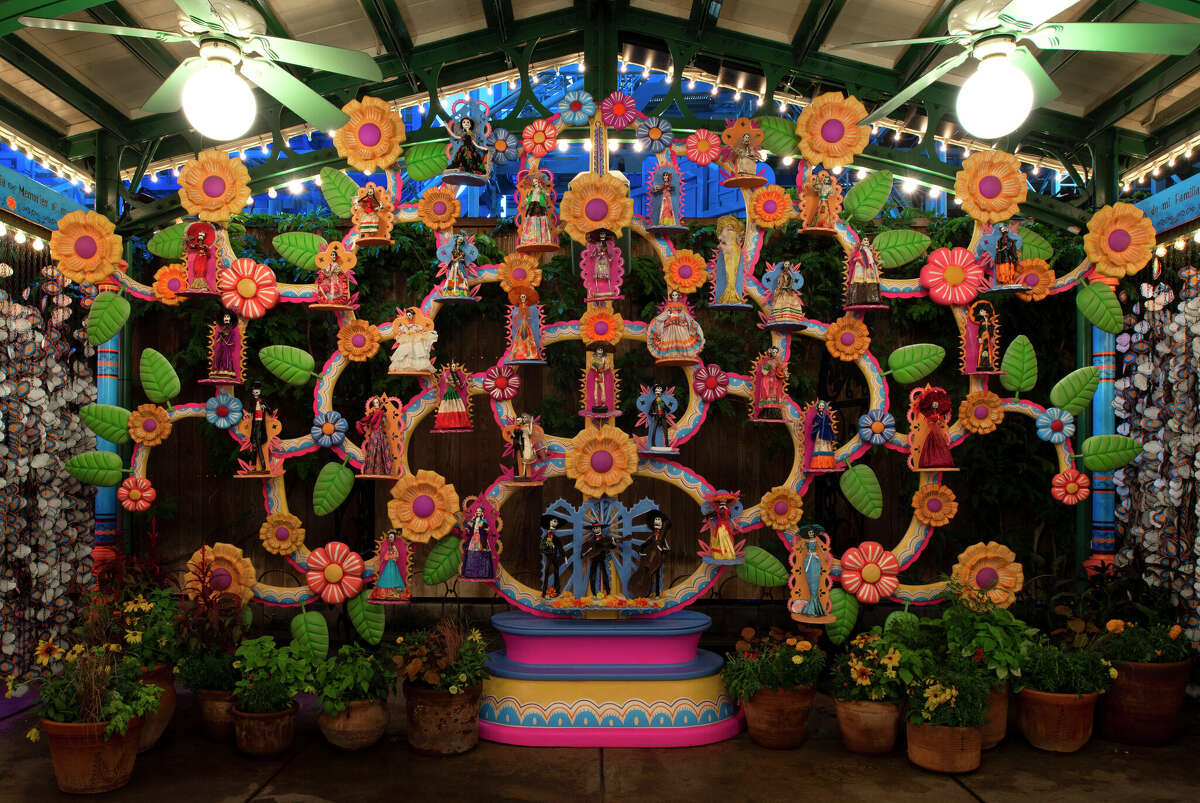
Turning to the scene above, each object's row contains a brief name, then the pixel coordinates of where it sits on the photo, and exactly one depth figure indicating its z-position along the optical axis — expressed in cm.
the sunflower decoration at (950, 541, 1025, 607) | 568
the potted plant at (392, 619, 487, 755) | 492
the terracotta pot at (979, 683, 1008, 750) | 504
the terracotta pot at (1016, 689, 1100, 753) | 497
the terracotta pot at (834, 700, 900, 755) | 496
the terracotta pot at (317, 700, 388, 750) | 493
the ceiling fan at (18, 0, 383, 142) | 401
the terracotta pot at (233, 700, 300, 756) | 487
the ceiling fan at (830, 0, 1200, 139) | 393
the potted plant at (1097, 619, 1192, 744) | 509
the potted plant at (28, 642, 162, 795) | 433
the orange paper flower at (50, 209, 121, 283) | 577
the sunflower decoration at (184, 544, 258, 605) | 573
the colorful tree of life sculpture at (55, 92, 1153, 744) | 557
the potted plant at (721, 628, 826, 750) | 506
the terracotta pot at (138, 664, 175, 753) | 494
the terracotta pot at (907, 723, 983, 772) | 472
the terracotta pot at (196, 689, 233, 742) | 512
